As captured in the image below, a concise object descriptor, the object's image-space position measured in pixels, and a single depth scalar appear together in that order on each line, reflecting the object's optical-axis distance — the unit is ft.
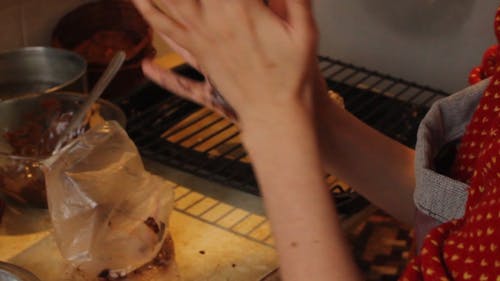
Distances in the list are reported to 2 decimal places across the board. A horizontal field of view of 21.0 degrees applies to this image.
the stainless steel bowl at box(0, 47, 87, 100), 6.00
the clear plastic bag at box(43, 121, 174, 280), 5.04
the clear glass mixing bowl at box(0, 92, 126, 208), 5.59
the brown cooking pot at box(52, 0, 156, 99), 6.28
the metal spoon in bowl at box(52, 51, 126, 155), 5.48
